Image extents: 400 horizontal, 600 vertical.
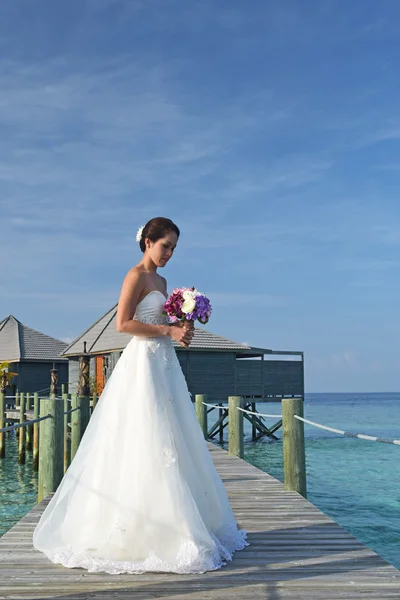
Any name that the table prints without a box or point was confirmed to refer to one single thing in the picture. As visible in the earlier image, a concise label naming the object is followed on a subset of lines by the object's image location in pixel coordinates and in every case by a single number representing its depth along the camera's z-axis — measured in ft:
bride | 13.82
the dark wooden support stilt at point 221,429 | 92.15
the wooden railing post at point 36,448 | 66.08
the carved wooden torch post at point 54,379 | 64.49
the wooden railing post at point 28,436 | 81.22
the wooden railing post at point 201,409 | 40.75
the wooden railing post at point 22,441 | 69.72
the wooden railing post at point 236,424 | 34.01
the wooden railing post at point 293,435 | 23.08
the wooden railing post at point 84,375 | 66.64
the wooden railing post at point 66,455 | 47.14
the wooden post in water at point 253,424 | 99.03
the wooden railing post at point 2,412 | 69.46
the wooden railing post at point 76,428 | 32.63
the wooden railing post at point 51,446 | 23.02
